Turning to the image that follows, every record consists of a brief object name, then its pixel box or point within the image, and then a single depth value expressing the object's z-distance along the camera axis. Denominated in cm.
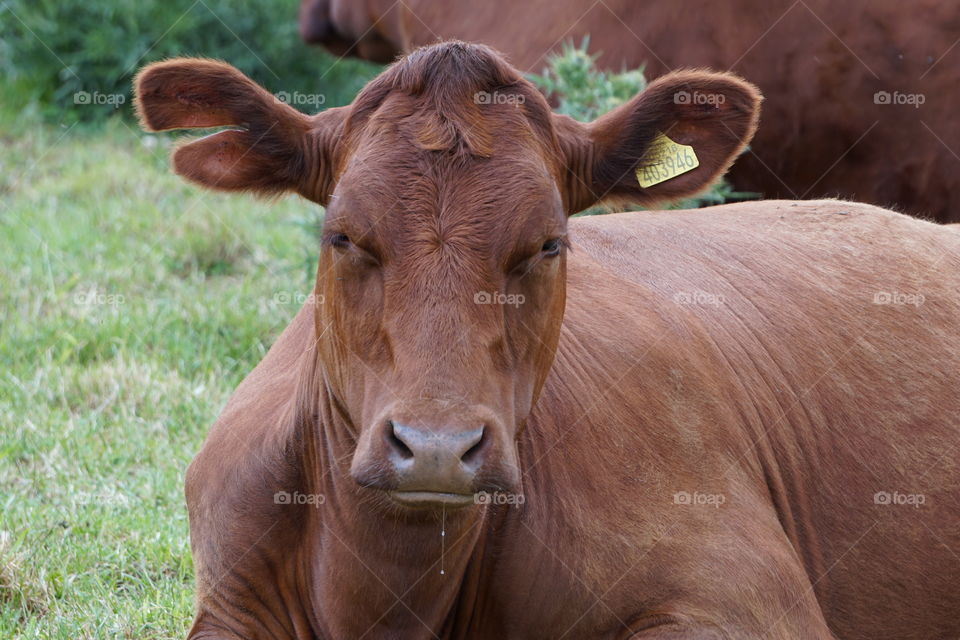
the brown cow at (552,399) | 661
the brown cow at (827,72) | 1504
